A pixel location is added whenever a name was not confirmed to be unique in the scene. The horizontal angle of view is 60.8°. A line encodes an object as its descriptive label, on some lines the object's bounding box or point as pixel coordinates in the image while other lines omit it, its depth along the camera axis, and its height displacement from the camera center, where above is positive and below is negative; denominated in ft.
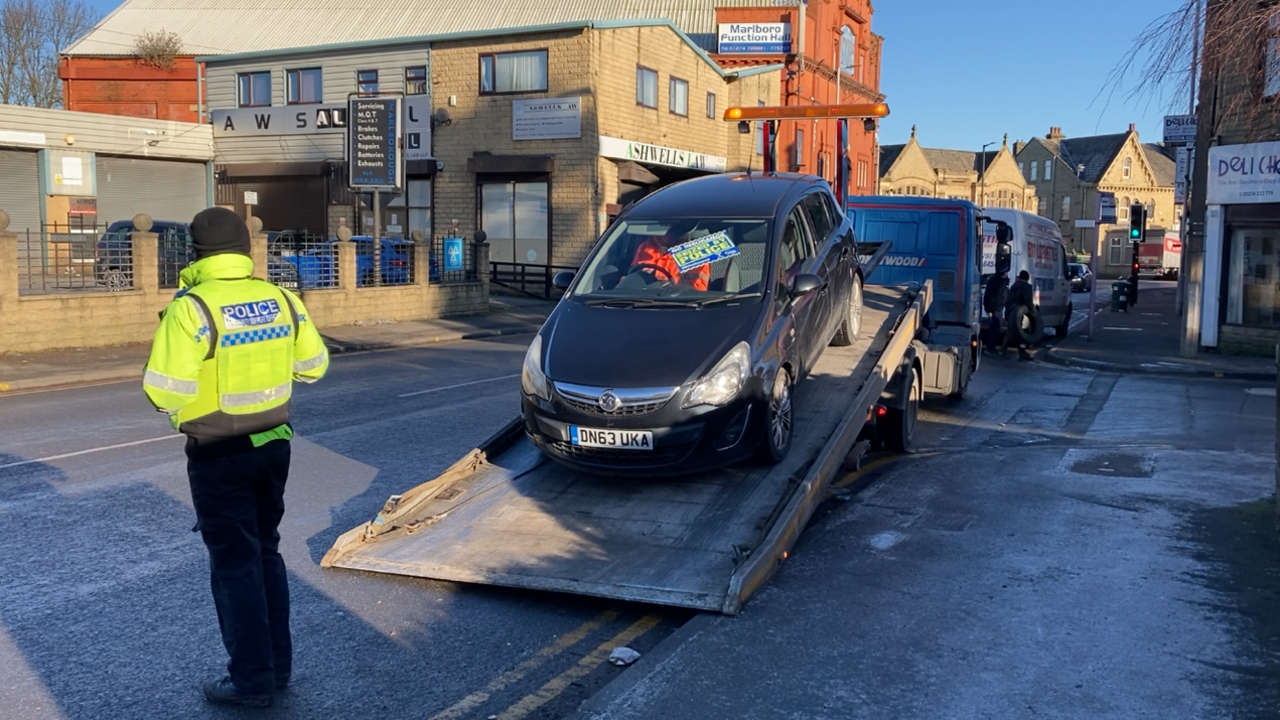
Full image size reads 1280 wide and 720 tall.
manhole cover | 30.45 -5.78
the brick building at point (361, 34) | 150.00 +31.46
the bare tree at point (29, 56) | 151.43 +27.96
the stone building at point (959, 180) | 293.43 +22.36
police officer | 13.87 -2.11
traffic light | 84.74 +3.38
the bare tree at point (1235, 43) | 28.89 +6.01
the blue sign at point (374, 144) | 80.12 +8.33
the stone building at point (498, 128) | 102.68 +13.14
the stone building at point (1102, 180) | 278.46 +22.14
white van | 69.67 +0.30
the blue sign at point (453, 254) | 86.99 +0.32
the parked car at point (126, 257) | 58.44 -0.11
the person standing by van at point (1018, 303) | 65.21 -2.35
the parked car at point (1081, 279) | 177.68 -2.47
